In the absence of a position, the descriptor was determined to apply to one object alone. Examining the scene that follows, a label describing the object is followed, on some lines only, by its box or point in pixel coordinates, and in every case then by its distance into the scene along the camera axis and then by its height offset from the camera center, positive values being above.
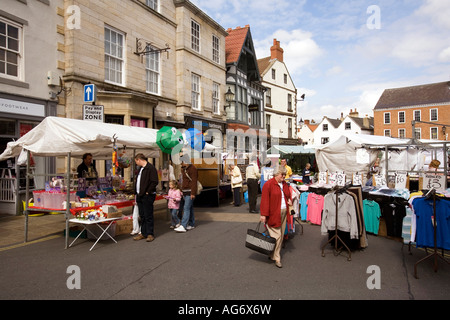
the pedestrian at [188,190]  8.26 -0.62
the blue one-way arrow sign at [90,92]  11.16 +2.70
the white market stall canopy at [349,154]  14.49 +0.50
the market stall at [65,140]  6.70 +0.64
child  8.18 -0.82
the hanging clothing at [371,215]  7.65 -1.26
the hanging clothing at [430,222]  5.08 -0.98
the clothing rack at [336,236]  6.17 -1.44
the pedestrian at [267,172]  12.48 -0.26
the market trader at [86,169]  8.48 -0.03
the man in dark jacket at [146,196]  7.29 -0.67
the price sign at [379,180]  10.50 -0.54
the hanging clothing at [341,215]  6.06 -0.99
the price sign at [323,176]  11.22 -0.42
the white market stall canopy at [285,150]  29.10 +1.49
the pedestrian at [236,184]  12.10 -0.71
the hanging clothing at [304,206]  9.48 -1.24
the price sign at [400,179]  10.91 -0.54
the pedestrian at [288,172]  13.43 -0.30
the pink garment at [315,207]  9.01 -1.23
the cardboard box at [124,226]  7.84 -1.49
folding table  6.52 -1.15
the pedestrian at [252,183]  11.12 -0.63
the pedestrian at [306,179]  14.18 -0.64
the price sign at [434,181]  8.35 -0.49
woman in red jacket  5.61 -0.82
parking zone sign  10.37 +1.82
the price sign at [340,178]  10.36 -0.45
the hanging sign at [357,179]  10.26 -0.49
